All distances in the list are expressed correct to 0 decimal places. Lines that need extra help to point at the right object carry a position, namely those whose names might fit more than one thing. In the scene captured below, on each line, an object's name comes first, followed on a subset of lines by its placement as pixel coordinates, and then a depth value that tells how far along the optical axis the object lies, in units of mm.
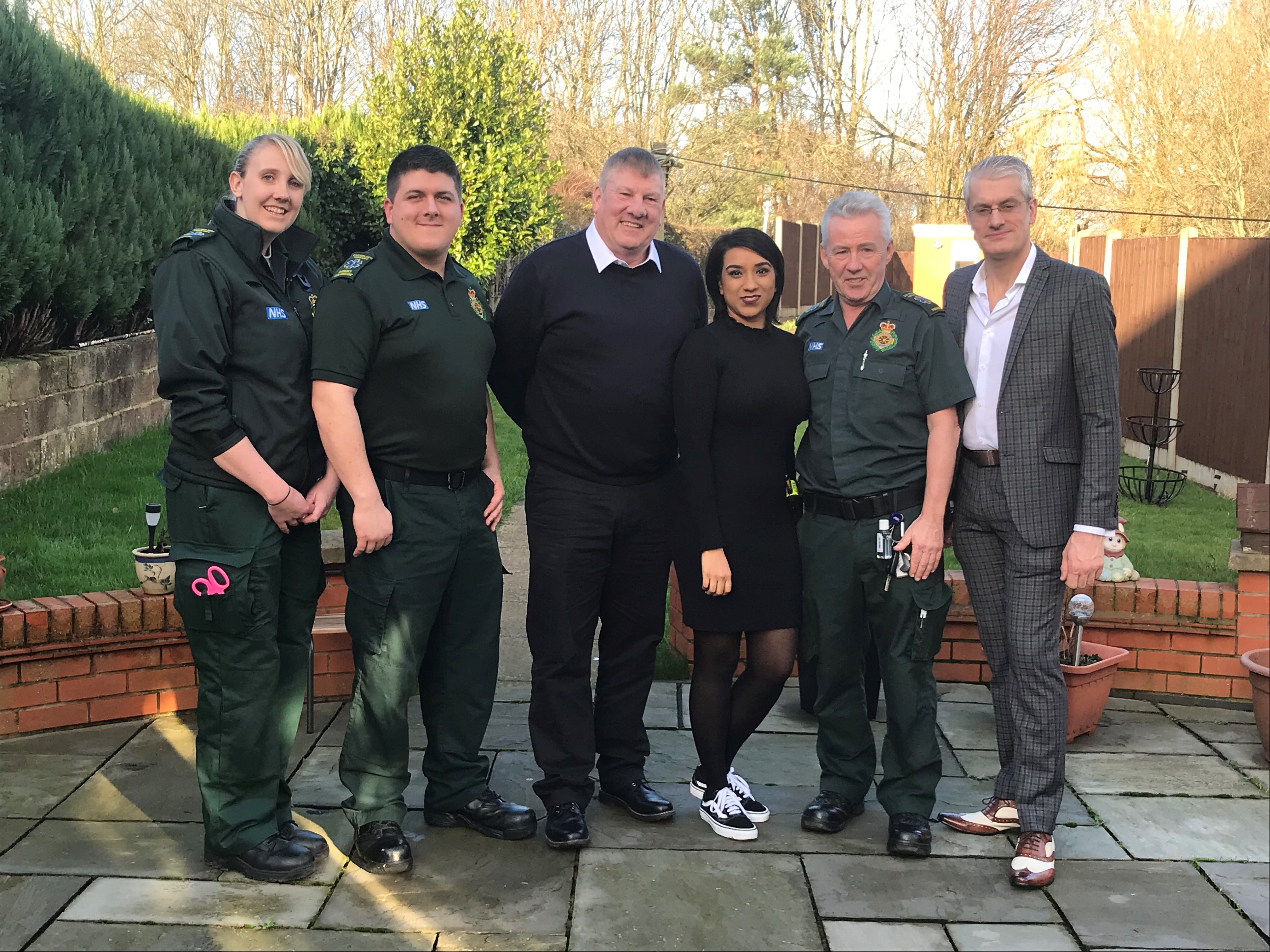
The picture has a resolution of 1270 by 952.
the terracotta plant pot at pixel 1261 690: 3947
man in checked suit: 3109
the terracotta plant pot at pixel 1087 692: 4066
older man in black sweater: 3281
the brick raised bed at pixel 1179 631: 4488
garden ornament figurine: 4652
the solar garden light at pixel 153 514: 4043
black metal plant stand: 8477
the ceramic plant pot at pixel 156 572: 4047
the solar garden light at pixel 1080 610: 4000
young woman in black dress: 3201
